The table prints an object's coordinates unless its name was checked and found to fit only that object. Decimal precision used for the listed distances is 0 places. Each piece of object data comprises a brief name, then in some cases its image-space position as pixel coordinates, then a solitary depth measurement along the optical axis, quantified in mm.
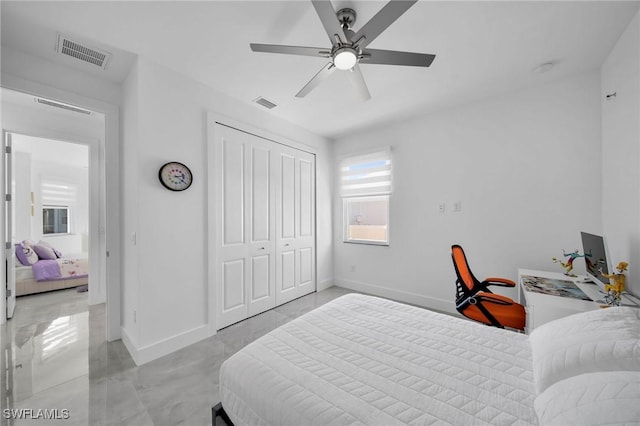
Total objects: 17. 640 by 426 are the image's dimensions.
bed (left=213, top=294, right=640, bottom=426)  820
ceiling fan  1324
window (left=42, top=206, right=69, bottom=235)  5402
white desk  1692
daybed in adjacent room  3812
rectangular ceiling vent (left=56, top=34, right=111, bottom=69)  1948
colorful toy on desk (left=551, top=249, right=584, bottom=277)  2242
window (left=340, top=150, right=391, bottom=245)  3873
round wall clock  2310
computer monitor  1827
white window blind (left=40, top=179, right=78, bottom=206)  5359
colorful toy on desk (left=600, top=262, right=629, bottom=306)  1601
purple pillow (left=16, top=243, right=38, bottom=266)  3967
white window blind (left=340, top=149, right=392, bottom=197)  3834
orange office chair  2010
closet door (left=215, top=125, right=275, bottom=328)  2822
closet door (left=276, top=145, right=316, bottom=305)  3551
